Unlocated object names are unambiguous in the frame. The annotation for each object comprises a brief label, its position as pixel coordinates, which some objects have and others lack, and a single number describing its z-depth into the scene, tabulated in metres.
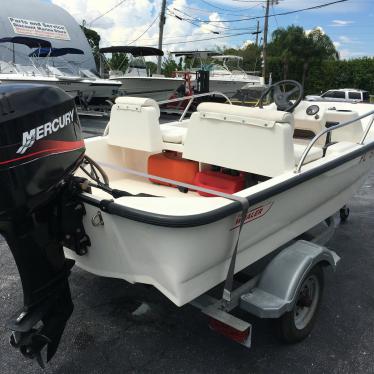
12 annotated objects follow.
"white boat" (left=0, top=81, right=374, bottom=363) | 1.90
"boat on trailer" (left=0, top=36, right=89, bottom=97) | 10.84
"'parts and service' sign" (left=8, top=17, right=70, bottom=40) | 17.05
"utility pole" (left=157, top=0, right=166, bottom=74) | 19.09
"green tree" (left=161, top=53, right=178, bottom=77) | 21.17
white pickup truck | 17.14
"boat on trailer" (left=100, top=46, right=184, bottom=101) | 13.87
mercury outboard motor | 1.78
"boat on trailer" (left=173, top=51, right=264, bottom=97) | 16.25
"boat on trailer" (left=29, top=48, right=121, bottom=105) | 12.02
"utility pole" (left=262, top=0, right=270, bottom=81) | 24.02
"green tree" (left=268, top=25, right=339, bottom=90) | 30.30
